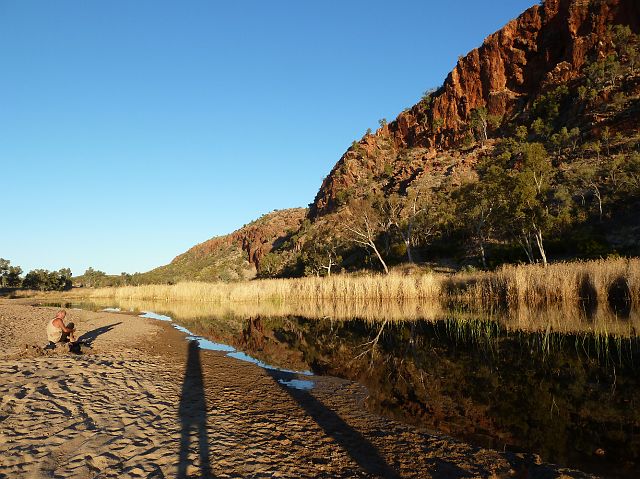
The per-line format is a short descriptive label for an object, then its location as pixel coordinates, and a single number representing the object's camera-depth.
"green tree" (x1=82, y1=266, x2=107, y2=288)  101.94
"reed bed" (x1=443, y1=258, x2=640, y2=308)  17.42
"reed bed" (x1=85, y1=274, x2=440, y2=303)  25.64
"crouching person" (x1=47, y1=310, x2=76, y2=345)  10.11
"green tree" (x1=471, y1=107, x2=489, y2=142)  79.36
